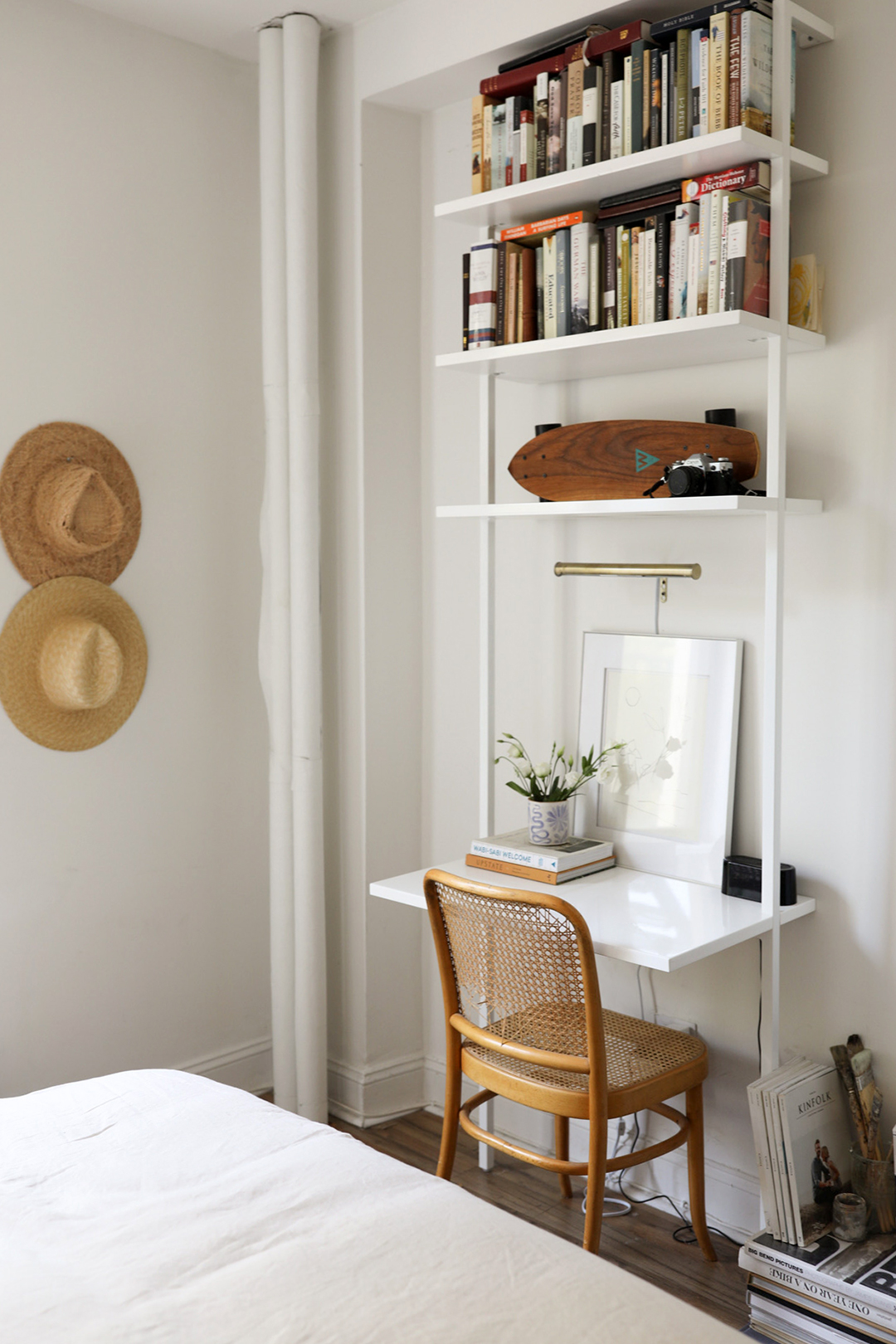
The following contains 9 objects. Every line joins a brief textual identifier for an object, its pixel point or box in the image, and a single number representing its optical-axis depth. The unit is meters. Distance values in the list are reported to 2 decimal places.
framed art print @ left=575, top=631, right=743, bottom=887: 2.40
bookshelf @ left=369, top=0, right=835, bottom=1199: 2.05
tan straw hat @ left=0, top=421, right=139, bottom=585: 2.65
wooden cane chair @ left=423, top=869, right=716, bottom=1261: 2.03
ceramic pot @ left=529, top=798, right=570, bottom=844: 2.50
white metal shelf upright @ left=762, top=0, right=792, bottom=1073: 2.05
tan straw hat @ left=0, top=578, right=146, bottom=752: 2.65
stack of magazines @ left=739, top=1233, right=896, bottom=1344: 1.91
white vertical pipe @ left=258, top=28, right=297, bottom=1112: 2.87
